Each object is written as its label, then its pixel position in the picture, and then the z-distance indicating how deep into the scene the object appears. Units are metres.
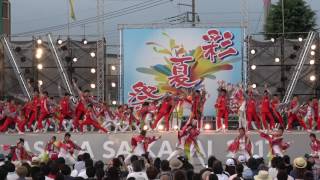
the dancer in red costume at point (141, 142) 19.98
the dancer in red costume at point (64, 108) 24.17
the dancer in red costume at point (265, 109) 23.36
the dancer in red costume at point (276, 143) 19.48
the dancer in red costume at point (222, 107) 23.70
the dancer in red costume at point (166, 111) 23.92
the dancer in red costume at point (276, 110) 23.52
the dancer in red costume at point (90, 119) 23.72
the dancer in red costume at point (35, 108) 24.16
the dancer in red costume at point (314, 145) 20.05
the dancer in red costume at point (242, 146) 19.75
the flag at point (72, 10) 30.92
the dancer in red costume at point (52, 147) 19.97
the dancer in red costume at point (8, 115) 24.16
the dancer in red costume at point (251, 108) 23.46
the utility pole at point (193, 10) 45.92
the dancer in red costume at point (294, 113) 23.75
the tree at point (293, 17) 44.47
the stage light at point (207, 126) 25.81
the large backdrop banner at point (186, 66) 27.95
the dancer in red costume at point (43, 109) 23.98
